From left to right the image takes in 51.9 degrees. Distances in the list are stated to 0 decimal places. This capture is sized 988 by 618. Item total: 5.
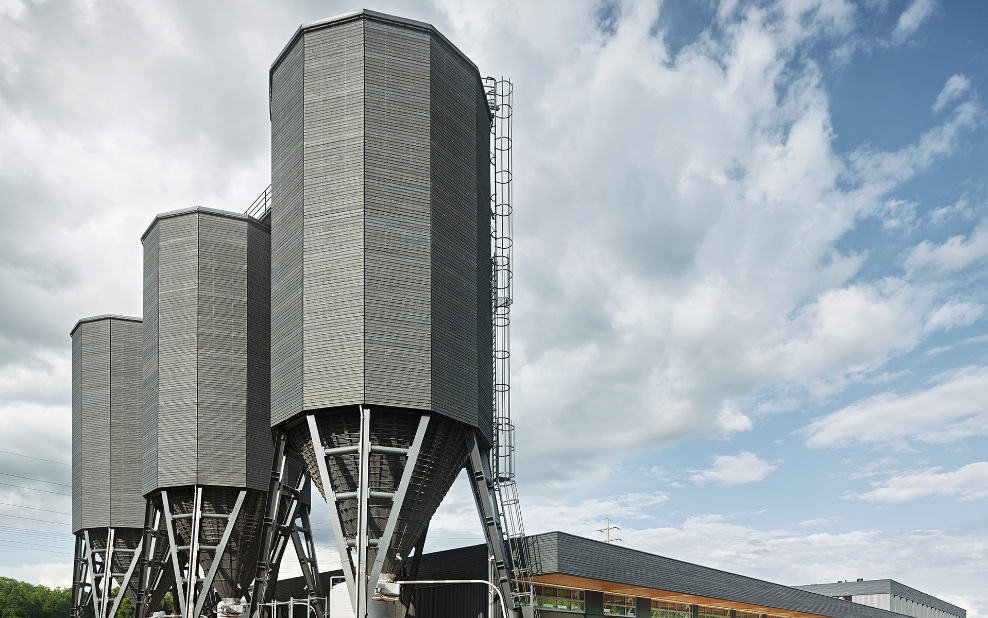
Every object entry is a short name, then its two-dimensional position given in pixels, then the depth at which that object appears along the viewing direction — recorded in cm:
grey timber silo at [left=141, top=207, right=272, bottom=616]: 4984
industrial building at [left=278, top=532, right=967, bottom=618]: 4234
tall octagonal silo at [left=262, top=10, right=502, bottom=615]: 3631
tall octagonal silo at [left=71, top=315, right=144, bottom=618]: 6241
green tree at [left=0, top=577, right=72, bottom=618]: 12875
